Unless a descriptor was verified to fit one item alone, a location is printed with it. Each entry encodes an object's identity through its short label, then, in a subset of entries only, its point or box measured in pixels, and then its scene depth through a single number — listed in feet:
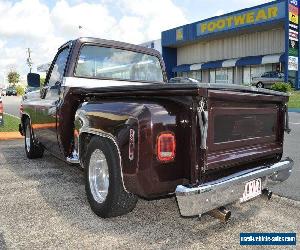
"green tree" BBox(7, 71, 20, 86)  227.03
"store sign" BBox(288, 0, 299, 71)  73.39
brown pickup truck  6.78
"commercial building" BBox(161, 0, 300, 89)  74.94
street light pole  198.64
